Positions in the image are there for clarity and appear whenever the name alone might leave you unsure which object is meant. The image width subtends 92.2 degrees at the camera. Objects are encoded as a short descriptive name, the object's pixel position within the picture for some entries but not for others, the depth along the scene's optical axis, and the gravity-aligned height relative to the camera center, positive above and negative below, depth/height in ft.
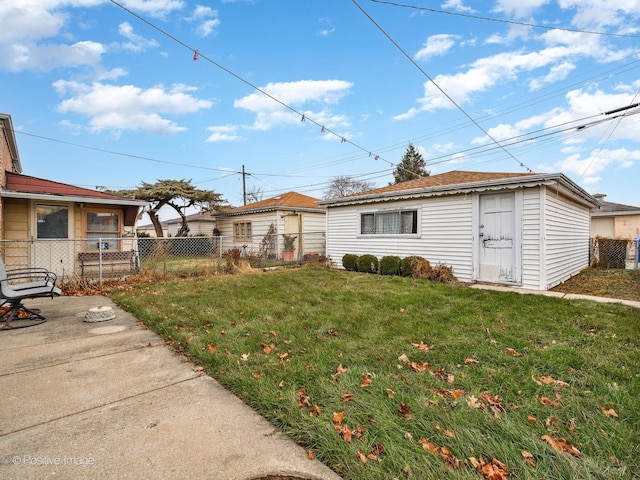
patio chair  14.37 -3.12
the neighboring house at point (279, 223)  52.90 +1.94
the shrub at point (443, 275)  26.66 -3.53
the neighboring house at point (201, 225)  81.19 +2.25
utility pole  96.64 +16.23
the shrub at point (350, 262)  34.03 -3.12
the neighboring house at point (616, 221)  57.93 +2.81
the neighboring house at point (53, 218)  27.58 +1.49
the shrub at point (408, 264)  28.81 -2.86
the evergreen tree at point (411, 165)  111.24 +25.56
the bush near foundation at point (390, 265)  29.96 -3.03
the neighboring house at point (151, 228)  107.07 +1.95
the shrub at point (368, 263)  32.35 -3.11
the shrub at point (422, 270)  27.63 -3.24
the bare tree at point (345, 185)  120.16 +19.20
